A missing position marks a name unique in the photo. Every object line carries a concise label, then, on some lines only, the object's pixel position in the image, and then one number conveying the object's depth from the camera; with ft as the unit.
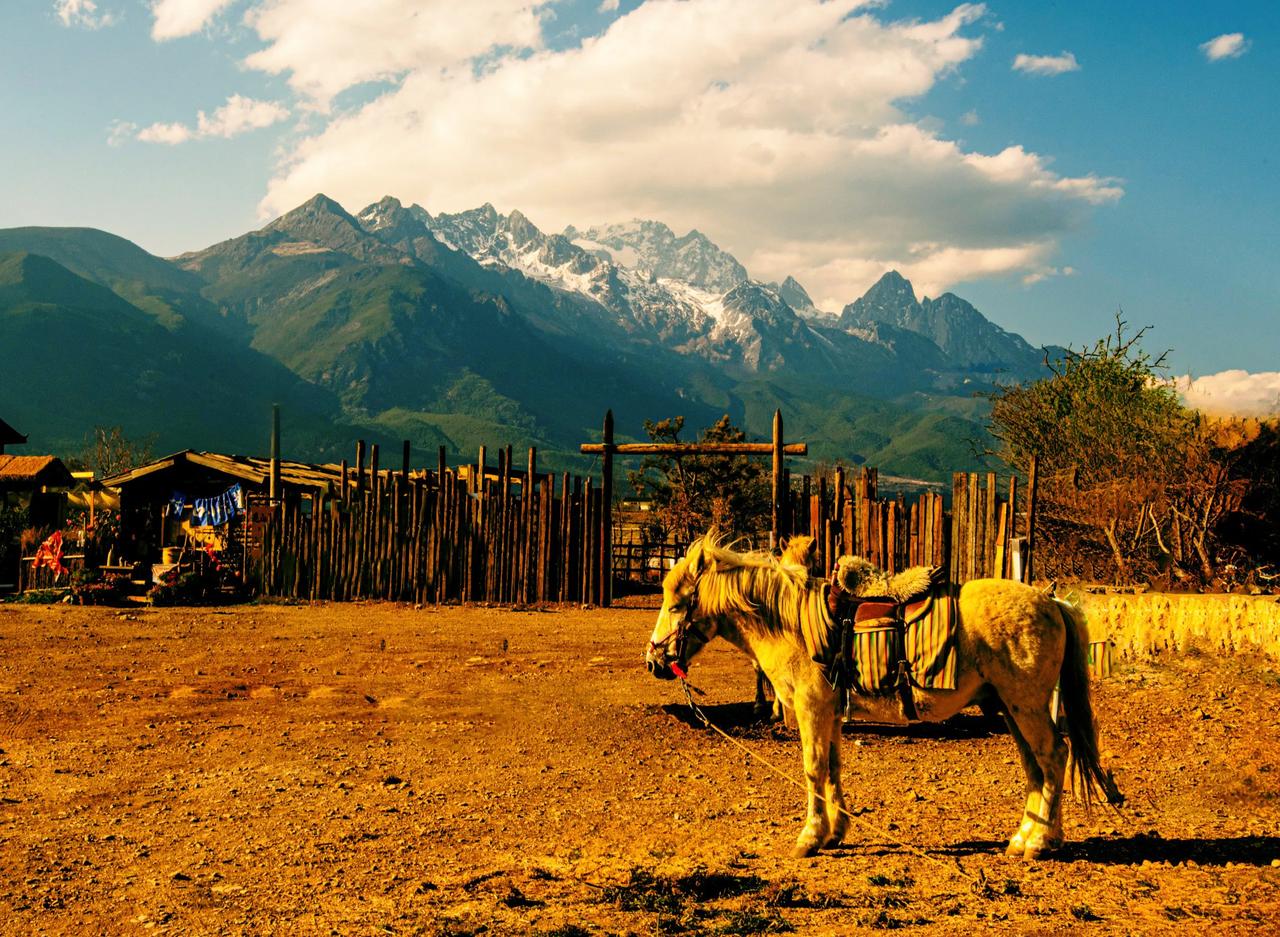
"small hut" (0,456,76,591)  69.87
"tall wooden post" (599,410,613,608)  57.16
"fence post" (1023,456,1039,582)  43.27
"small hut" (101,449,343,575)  69.00
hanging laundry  71.51
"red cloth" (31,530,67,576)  63.10
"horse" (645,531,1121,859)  17.75
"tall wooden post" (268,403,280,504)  67.85
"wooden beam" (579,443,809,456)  54.03
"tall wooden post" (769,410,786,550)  46.95
